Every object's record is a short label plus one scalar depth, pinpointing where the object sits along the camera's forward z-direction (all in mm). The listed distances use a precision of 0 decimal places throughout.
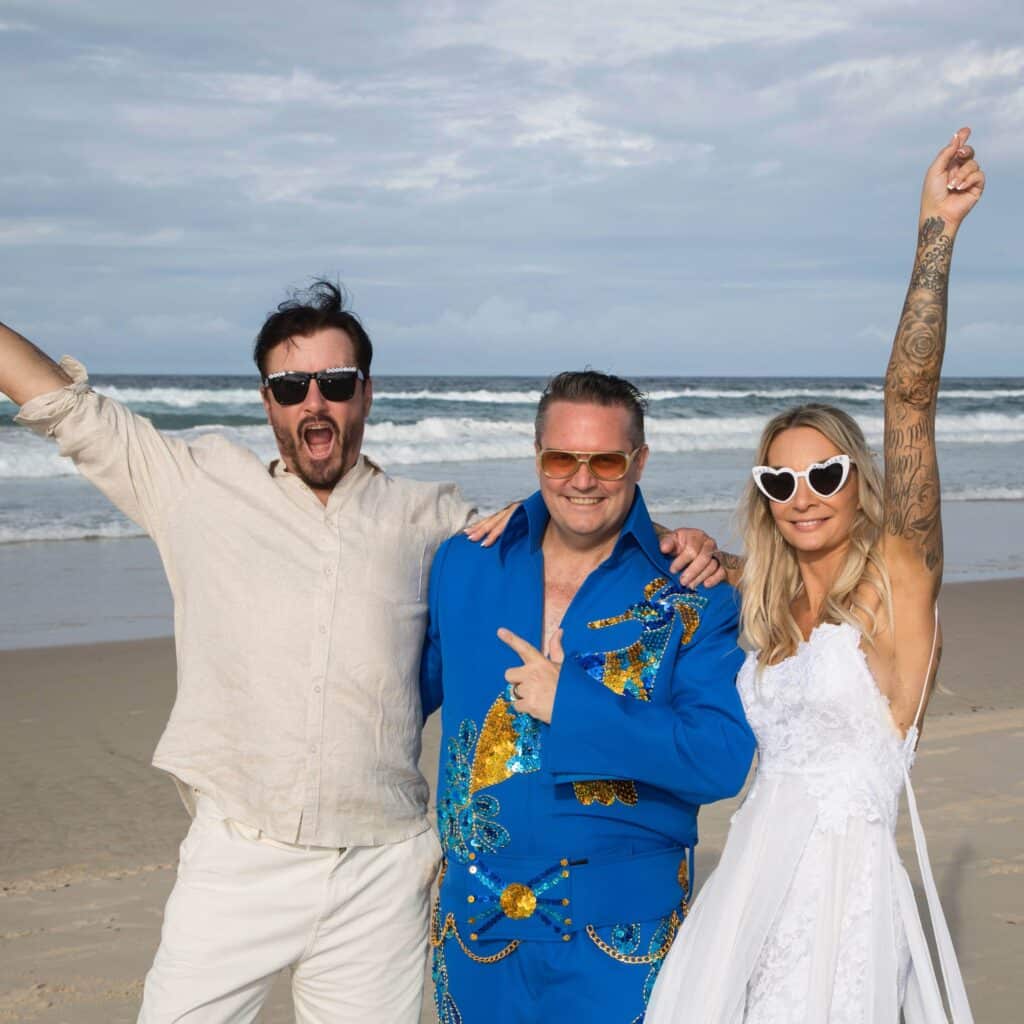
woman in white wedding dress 2795
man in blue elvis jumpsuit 2838
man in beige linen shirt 3143
